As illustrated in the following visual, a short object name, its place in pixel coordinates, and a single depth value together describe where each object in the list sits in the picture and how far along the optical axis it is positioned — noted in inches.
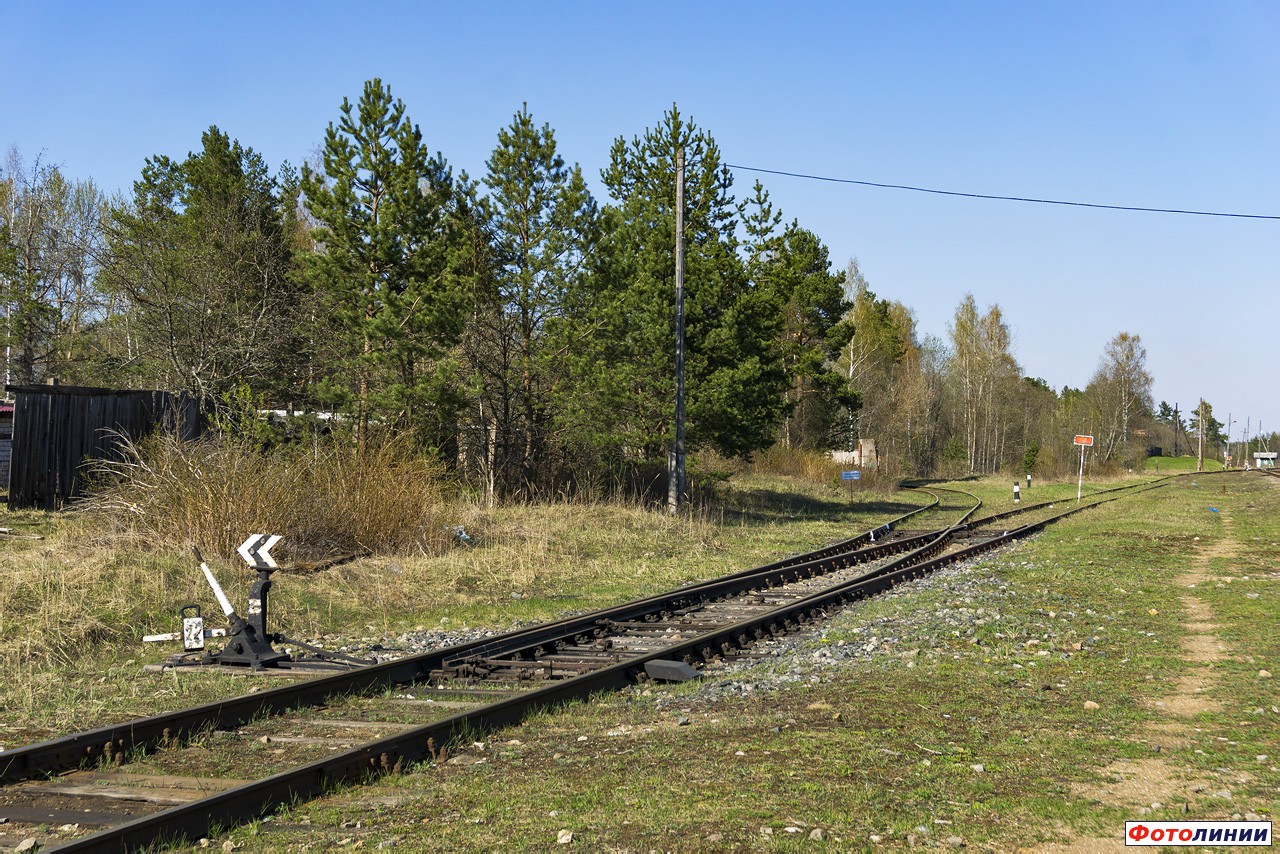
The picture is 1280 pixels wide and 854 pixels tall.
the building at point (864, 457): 2013.5
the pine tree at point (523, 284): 997.8
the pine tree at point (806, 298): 1704.0
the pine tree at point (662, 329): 995.9
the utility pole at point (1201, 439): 4033.0
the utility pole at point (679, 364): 922.7
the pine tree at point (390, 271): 921.5
